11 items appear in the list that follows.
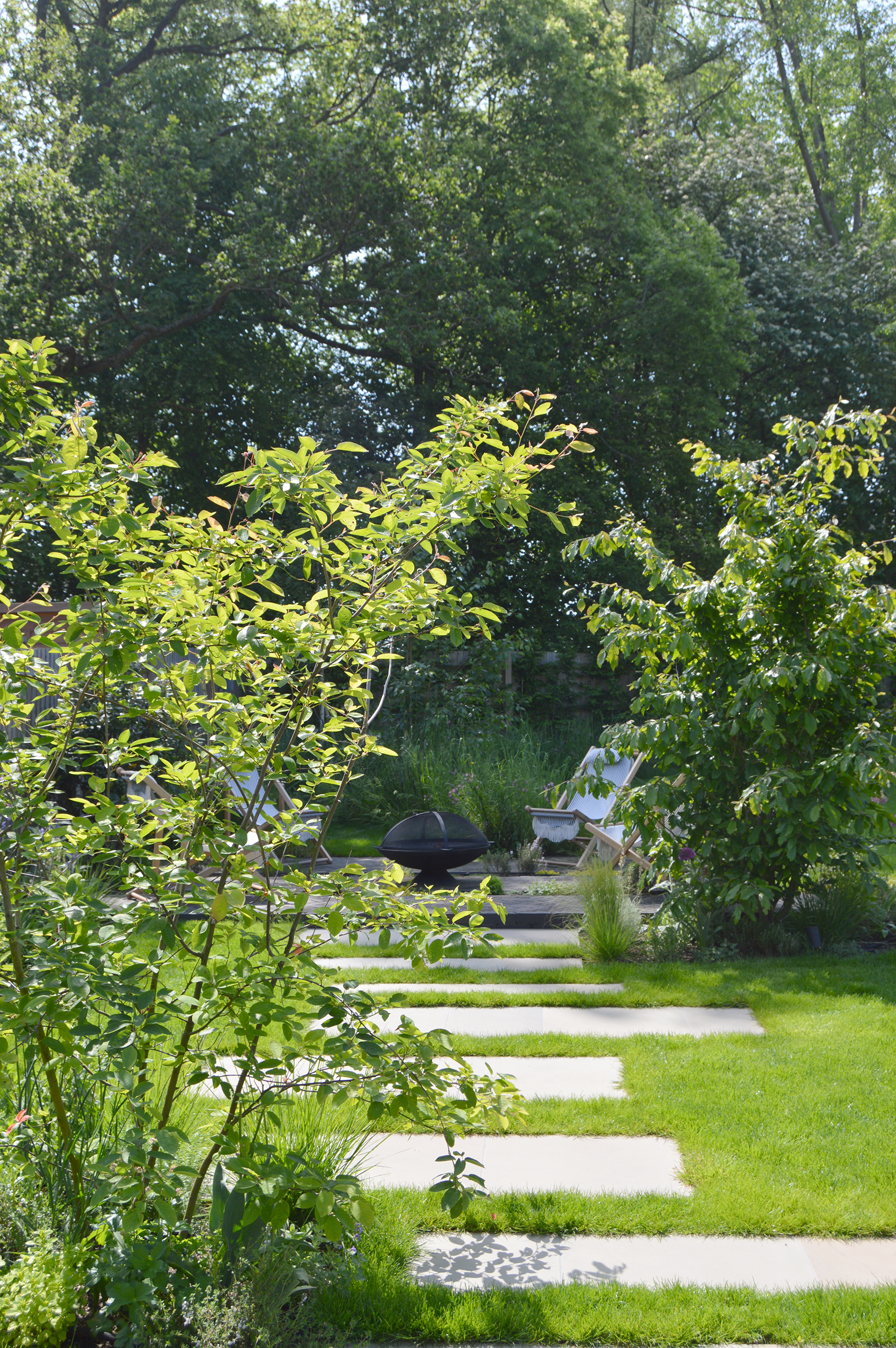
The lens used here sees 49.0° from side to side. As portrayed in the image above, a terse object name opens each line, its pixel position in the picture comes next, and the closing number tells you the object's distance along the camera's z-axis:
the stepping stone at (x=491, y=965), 5.45
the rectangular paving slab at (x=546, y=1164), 2.91
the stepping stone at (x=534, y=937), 6.00
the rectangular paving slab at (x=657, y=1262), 2.39
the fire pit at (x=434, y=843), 7.06
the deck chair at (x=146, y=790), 6.78
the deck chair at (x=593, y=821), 6.98
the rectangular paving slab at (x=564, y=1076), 3.62
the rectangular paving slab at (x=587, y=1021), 4.30
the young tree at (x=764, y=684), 5.05
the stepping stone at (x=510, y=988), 5.00
